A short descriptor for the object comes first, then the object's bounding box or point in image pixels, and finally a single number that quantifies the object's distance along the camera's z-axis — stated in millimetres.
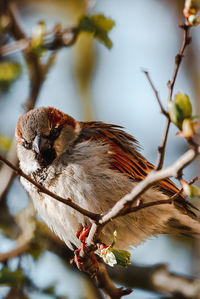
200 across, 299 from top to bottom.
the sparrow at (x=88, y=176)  7520
